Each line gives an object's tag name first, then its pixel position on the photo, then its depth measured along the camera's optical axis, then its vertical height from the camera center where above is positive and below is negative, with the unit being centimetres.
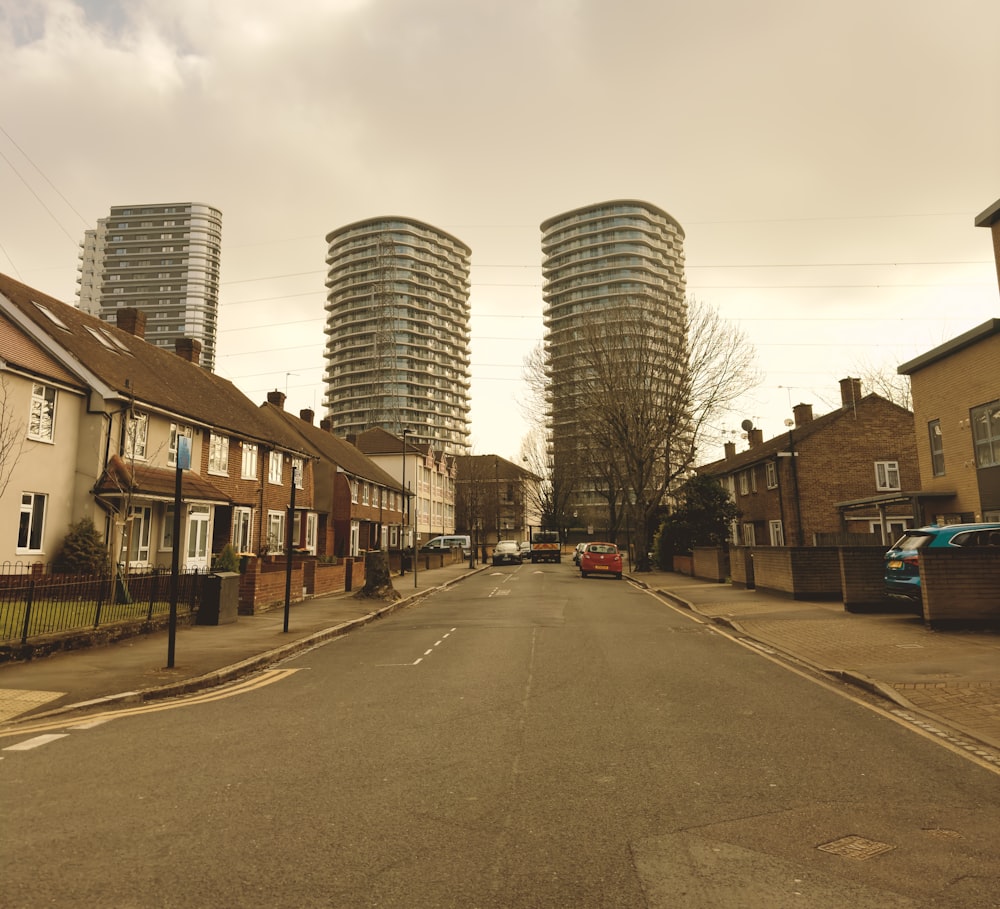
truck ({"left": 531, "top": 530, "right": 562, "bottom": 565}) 5972 +89
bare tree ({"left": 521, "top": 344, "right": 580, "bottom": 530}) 6550 +792
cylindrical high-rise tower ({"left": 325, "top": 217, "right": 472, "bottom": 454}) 12719 +4033
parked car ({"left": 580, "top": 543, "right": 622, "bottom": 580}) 3669 -16
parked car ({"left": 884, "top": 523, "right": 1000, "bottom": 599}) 1470 +26
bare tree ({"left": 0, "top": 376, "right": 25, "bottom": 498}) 1828 +322
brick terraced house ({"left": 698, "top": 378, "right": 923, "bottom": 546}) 3616 +428
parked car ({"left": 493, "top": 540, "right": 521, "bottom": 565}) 5422 +33
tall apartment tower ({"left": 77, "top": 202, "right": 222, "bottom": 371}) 14375 +5725
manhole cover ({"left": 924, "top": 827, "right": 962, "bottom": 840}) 446 -168
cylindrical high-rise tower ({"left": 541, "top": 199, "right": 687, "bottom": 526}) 13050 +5405
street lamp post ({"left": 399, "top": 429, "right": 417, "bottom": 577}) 3966 -18
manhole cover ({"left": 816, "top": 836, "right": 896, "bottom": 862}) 420 -167
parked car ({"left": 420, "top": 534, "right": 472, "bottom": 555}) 5927 +141
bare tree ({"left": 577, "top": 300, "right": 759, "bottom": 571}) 3825 +851
